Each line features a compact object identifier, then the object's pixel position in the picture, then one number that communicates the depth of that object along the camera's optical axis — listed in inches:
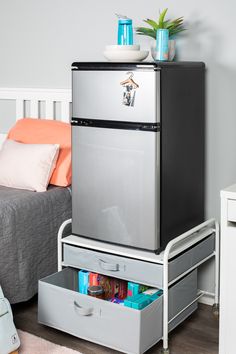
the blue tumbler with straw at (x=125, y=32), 107.7
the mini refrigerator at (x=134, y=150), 98.9
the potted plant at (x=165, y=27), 110.9
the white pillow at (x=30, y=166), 120.6
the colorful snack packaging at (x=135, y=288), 104.2
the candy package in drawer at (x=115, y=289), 109.5
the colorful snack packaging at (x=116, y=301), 106.4
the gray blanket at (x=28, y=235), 110.2
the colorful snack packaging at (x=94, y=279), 108.1
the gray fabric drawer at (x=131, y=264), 100.2
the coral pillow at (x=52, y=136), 123.3
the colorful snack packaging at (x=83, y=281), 109.2
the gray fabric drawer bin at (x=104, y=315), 95.9
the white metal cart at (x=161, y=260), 99.4
